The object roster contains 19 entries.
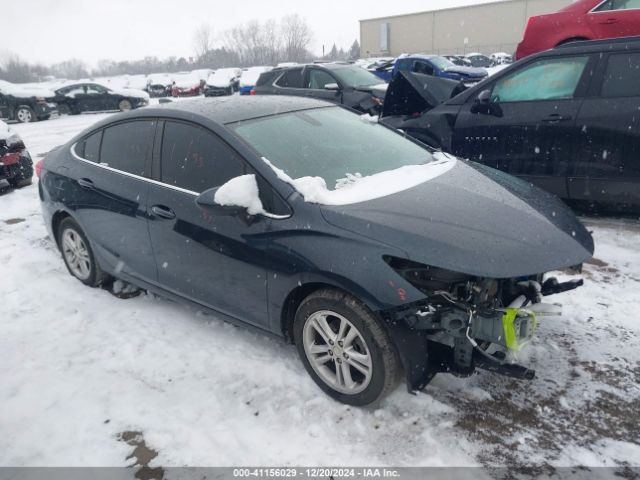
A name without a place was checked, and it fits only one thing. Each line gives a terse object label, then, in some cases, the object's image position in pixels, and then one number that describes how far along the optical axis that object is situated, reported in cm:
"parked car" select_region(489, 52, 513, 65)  3392
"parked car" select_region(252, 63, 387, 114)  917
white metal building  5475
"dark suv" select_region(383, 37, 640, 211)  432
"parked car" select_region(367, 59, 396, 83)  1786
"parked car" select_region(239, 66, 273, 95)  1532
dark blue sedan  228
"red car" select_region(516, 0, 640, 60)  705
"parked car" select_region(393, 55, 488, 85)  1405
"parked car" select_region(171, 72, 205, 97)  2703
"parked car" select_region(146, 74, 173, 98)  3122
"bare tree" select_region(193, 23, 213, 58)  8681
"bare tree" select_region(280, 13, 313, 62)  8200
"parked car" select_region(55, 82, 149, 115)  2058
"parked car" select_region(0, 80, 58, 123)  1783
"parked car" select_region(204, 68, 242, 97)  2428
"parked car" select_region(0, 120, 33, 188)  714
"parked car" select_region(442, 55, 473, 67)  2866
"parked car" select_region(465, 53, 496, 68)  3268
